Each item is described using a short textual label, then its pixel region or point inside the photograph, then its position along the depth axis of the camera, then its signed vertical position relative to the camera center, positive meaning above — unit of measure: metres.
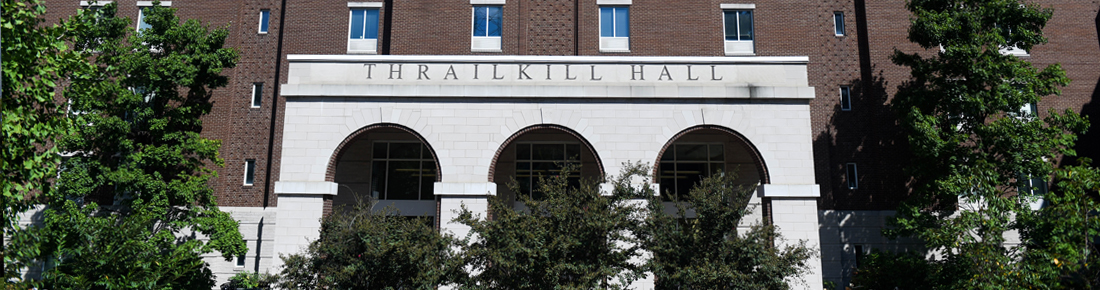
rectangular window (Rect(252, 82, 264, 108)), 26.09 +4.57
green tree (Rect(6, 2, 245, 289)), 20.77 +2.20
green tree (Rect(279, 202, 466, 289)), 14.92 -0.97
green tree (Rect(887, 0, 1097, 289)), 19.58 +3.07
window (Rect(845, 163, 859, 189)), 24.83 +1.50
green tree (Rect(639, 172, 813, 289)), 14.67 -0.70
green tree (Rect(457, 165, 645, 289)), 14.40 -0.55
